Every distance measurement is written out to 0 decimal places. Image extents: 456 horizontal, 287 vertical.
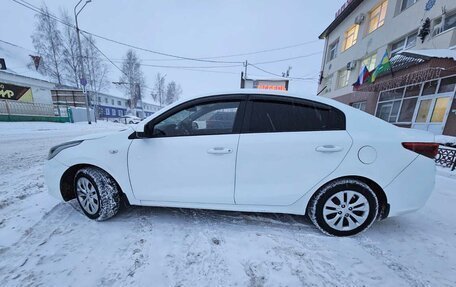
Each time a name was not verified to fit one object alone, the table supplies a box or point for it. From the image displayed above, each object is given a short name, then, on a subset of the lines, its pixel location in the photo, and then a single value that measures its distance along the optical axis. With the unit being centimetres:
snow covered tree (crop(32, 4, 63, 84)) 2641
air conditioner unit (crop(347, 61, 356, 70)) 1359
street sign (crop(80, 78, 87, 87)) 1529
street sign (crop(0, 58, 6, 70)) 1803
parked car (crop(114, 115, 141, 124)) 3131
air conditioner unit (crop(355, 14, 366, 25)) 1283
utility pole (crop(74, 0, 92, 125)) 1388
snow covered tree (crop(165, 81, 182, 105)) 5874
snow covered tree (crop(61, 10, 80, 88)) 2700
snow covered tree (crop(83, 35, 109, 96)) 2994
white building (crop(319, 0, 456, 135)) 705
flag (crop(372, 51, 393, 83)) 813
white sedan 197
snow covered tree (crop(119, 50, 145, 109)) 3888
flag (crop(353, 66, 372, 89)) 987
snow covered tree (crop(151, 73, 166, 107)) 5088
